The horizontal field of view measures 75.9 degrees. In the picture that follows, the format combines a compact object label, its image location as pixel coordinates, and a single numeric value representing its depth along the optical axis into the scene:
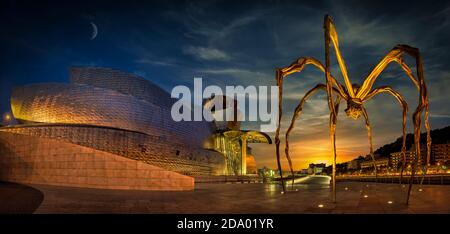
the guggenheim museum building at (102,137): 17.89
